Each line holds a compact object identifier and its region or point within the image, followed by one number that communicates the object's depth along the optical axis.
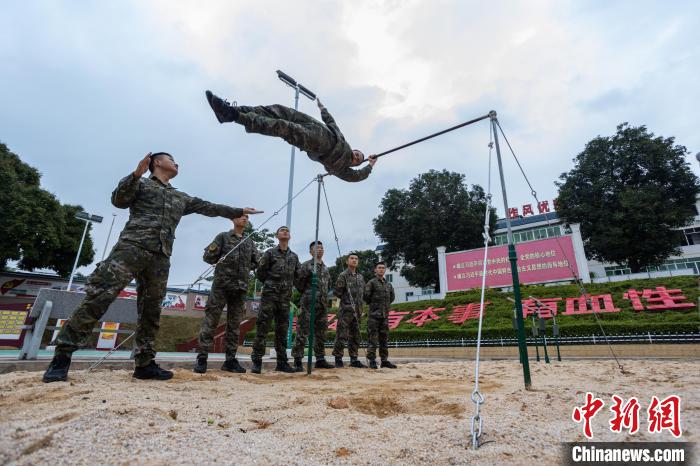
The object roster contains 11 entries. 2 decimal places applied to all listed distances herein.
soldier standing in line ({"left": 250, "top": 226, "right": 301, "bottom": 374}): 5.17
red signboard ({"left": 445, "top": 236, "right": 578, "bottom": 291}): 19.17
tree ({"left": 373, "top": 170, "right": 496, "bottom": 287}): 29.44
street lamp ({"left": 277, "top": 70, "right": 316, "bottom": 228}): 8.93
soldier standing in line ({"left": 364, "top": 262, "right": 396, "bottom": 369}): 6.94
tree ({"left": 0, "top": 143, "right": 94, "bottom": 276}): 18.36
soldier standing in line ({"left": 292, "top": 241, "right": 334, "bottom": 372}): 6.21
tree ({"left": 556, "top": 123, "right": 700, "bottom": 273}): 22.31
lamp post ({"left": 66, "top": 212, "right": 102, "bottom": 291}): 16.64
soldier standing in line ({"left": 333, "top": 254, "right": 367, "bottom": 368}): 6.68
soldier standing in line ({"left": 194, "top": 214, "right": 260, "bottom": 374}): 4.84
